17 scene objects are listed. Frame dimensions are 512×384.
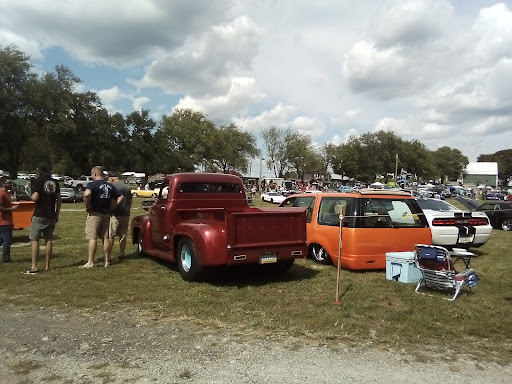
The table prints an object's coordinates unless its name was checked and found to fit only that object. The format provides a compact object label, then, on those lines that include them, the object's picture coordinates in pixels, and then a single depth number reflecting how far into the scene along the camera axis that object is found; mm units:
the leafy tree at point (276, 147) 80750
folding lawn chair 6203
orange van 7816
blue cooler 7129
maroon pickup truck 6492
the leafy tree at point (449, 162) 122625
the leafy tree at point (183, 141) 62125
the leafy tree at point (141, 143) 55812
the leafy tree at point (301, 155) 80312
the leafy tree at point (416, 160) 96875
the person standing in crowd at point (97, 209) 7828
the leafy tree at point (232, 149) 72500
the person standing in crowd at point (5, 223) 8266
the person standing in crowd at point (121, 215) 9000
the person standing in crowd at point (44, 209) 7348
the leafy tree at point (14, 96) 32094
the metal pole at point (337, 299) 5845
